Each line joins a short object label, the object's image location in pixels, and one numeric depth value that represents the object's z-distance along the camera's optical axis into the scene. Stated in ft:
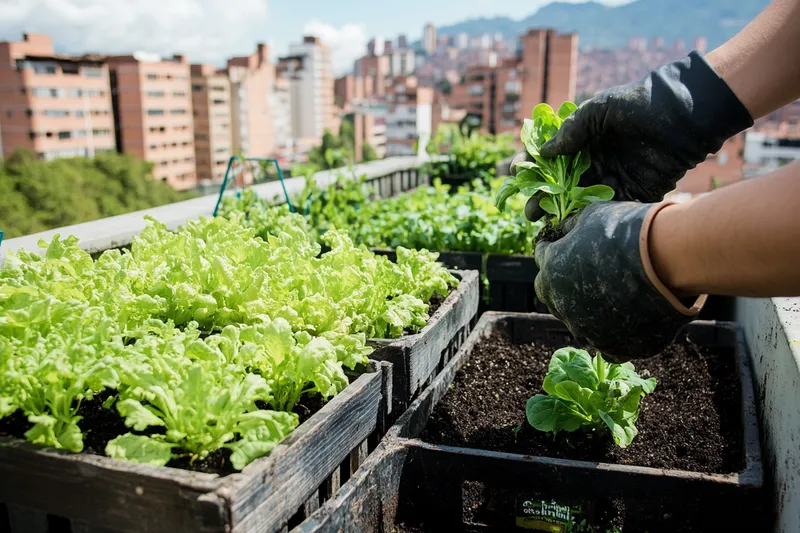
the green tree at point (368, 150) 256.32
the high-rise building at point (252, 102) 277.44
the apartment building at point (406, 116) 322.55
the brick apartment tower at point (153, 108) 218.18
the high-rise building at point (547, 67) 267.18
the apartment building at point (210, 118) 256.11
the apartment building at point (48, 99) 185.88
